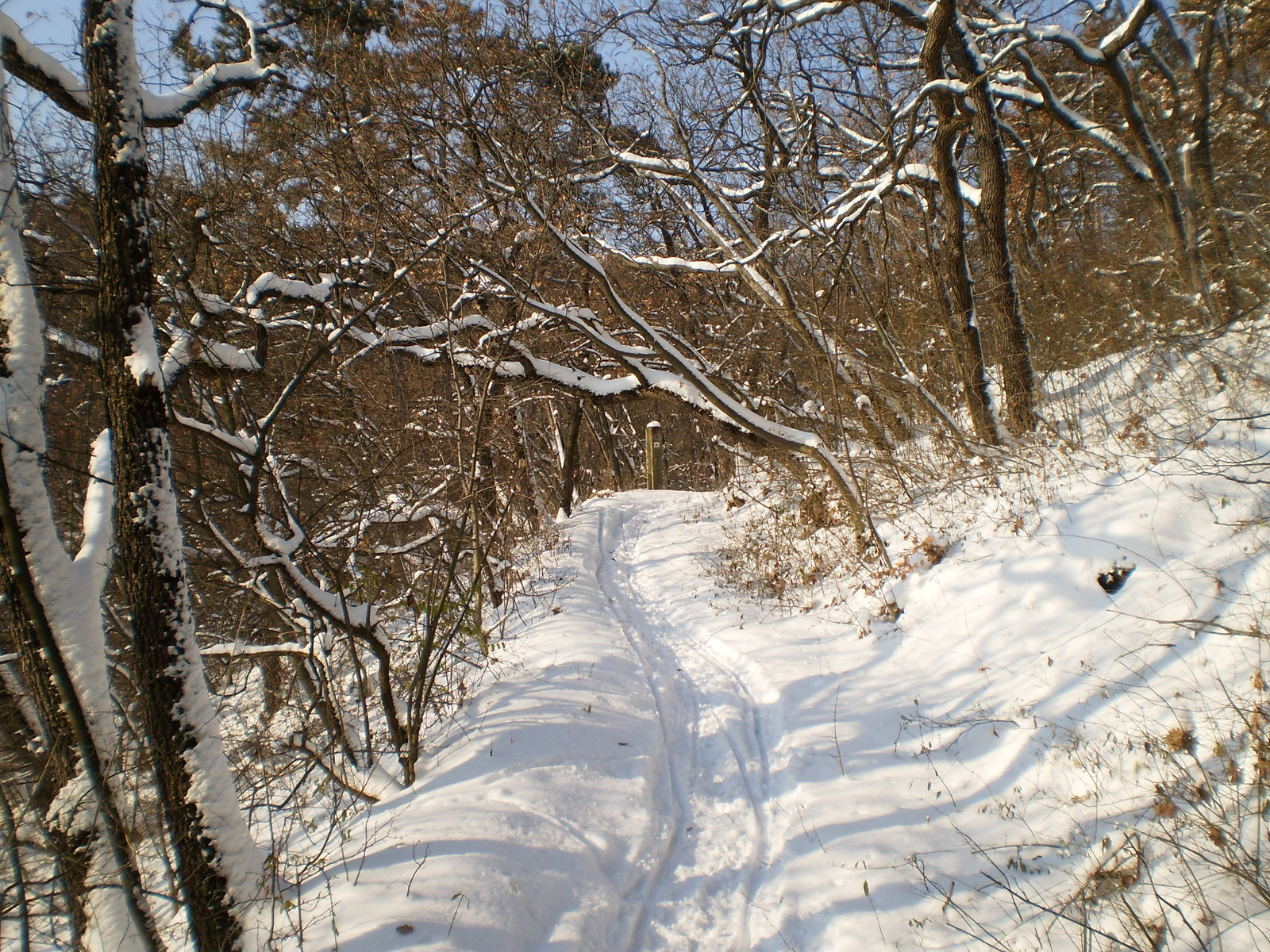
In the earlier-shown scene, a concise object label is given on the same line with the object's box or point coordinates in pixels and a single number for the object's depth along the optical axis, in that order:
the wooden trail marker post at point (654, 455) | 15.12
